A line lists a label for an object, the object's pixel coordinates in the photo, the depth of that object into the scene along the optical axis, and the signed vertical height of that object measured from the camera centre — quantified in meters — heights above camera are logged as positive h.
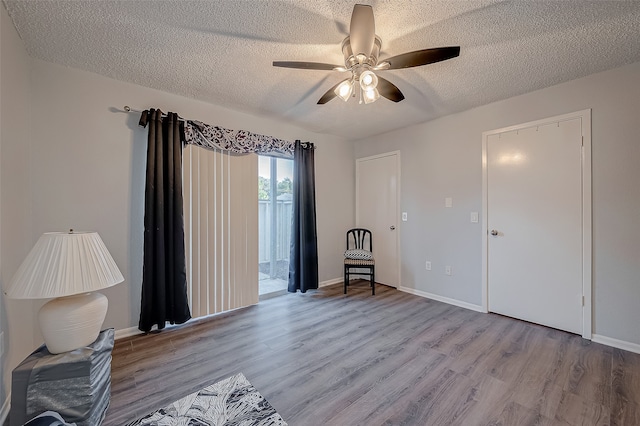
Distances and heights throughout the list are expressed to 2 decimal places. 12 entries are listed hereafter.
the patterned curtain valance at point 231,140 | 2.68 +0.84
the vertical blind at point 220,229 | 2.69 -0.19
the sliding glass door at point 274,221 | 3.67 -0.15
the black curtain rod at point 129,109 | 2.35 +0.97
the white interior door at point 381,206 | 3.83 +0.07
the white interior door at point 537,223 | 2.39 -0.14
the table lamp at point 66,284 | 1.27 -0.37
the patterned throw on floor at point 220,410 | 1.43 -1.19
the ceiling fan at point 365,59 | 1.42 +0.98
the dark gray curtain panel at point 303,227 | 3.53 -0.22
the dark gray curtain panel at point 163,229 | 2.35 -0.16
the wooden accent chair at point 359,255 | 3.60 -0.64
